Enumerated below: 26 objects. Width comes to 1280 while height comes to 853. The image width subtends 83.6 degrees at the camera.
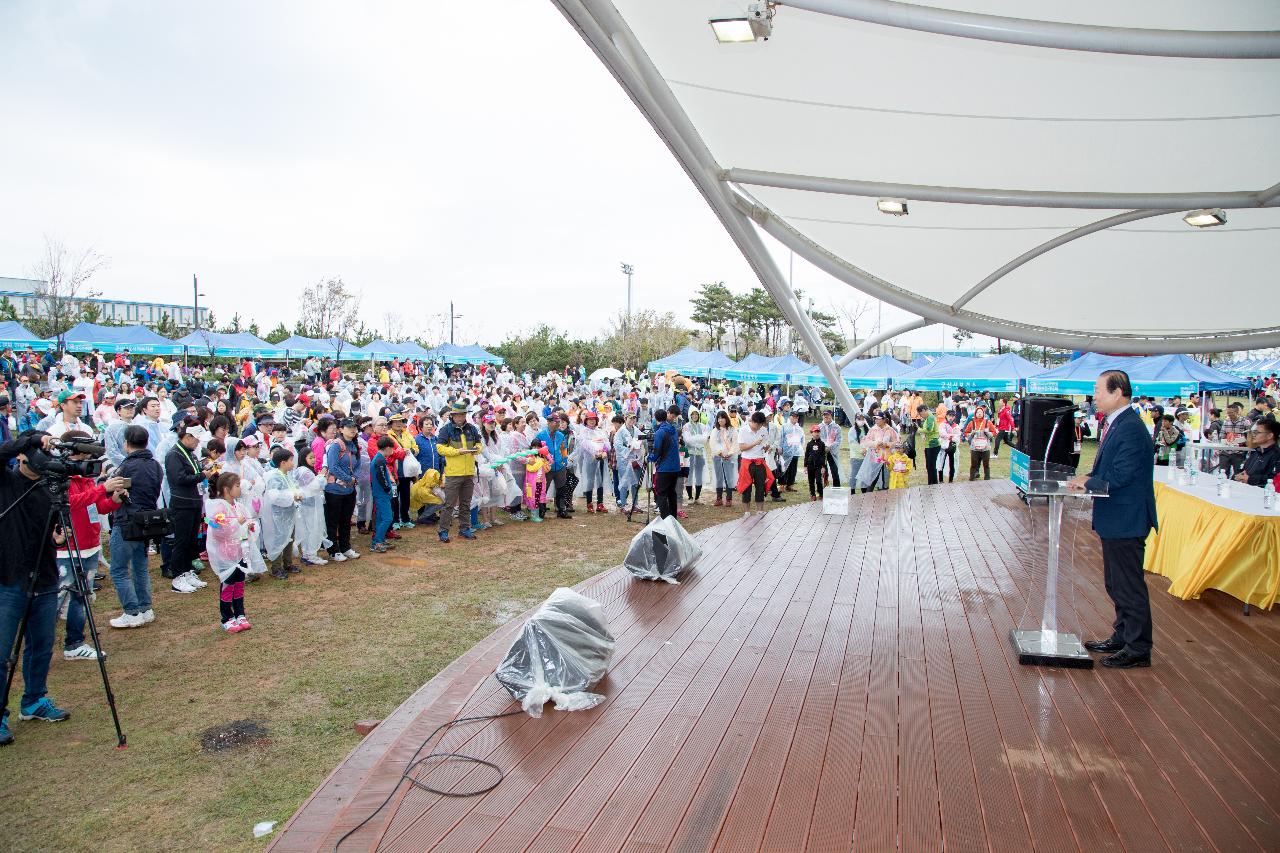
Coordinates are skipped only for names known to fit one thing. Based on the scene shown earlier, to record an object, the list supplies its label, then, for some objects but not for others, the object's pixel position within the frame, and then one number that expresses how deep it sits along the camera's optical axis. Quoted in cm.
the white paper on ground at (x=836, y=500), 1005
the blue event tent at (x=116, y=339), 2894
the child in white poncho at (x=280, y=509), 830
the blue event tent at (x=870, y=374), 2867
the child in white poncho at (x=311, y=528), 916
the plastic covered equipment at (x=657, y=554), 671
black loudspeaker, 775
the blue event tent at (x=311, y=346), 3556
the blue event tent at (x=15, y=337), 2745
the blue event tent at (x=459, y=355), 4416
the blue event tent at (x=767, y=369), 2988
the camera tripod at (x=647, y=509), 1239
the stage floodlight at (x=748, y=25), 404
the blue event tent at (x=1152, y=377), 1934
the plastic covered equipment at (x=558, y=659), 411
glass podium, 444
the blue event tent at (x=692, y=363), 3188
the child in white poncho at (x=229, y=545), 659
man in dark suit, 443
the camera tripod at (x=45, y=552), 448
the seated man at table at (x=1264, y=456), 911
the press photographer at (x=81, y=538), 489
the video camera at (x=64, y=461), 457
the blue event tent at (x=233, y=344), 3338
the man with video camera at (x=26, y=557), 456
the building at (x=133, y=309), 7000
